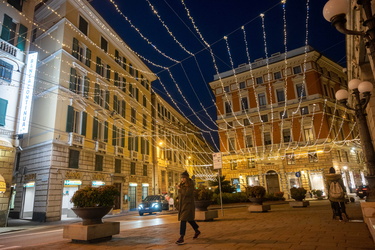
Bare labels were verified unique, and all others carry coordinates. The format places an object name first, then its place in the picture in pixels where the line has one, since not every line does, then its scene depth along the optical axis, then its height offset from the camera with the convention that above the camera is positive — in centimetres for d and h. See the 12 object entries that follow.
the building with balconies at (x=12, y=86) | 1531 +711
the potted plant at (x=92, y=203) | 646 -12
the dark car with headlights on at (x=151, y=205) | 1948 -71
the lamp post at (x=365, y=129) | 660 +158
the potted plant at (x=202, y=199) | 990 -23
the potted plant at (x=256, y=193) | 1307 -16
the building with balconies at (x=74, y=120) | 1909 +670
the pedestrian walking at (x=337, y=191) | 795 -14
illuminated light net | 2091 +858
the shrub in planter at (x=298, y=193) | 1581 -30
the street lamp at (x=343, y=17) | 391 +272
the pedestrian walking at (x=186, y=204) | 607 -26
